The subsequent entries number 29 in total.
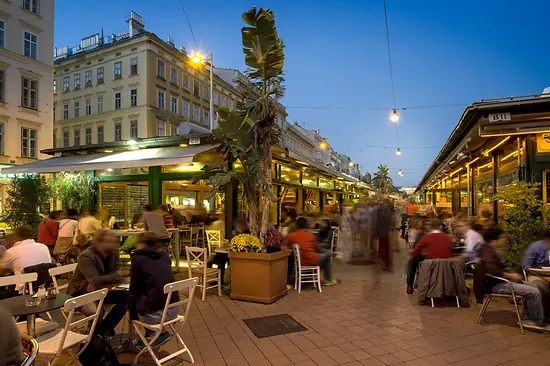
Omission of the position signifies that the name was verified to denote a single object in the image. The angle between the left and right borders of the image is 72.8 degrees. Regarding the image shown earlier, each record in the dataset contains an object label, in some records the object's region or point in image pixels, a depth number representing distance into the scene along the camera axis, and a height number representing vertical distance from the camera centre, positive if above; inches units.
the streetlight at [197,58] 663.2 +244.6
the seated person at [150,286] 164.1 -40.9
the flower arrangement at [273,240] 283.3 -37.0
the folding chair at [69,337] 131.9 -56.2
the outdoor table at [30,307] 135.8 -42.4
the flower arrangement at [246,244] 268.8 -37.0
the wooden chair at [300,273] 295.8 -64.9
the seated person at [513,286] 204.8 -53.9
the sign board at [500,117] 306.5 +61.2
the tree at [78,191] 480.1 +5.8
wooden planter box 259.9 -59.0
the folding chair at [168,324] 156.0 -56.4
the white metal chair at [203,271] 274.2 -59.1
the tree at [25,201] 474.3 -6.8
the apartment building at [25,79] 852.0 +283.3
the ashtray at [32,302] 142.1 -41.0
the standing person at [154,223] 331.9 -25.4
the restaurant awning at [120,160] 365.1 +37.5
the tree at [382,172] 2943.4 +165.8
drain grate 205.2 -76.6
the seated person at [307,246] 305.0 -43.7
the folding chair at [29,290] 159.2 -48.5
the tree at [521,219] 278.5 -22.0
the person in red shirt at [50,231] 351.6 -33.3
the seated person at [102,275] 178.1 -39.1
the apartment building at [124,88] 1246.9 +383.0
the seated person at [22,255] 207.9 -33.4
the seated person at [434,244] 257.3 -37.1
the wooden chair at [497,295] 201.7 -62.1
